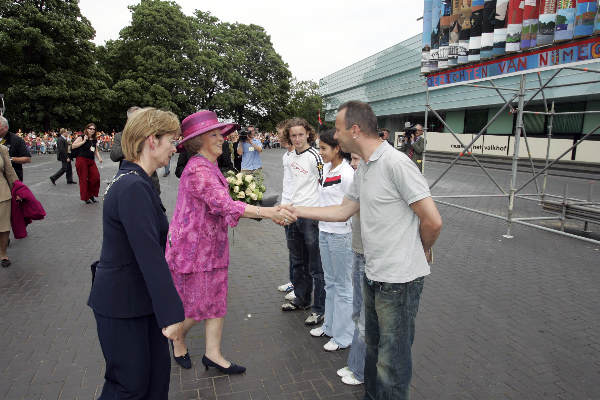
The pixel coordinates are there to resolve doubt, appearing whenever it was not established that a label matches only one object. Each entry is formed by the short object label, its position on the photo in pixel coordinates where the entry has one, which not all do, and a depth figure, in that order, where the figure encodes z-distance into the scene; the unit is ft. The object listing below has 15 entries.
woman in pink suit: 9.68
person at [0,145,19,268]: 18.93
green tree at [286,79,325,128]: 173.17
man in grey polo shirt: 7.59
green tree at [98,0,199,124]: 115.65
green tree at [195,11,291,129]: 131.54
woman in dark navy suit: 6.17
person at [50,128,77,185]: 47.60
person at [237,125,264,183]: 33.42
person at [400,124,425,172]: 40.11
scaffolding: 24.58
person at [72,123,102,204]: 35.35
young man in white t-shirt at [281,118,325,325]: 13.43
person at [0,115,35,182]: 22.14
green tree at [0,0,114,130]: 92.99
